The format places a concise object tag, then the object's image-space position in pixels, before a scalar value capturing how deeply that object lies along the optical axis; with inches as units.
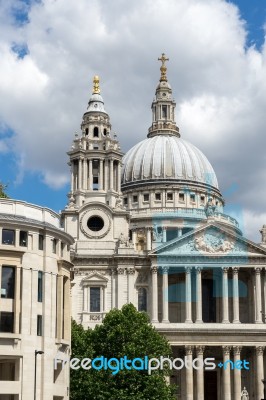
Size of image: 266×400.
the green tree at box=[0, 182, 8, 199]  4135.8
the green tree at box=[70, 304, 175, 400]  3663.9
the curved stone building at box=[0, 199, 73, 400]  2827.3
